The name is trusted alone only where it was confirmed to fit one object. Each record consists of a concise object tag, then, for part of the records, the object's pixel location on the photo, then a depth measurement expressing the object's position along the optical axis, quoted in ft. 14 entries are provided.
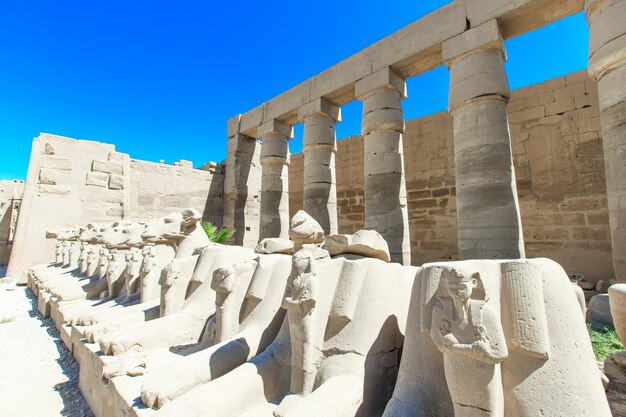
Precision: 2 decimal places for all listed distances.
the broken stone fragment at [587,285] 20.08
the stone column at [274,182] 30.75
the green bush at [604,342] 9.87
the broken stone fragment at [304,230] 8.45
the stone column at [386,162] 21.57
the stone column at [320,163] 26.66
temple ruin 4.61
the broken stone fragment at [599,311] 12.75
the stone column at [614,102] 12.51
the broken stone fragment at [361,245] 8.24
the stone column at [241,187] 36.46
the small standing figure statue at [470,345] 4.23
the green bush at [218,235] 29.80
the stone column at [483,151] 16.26
